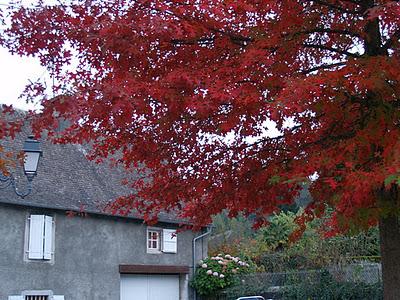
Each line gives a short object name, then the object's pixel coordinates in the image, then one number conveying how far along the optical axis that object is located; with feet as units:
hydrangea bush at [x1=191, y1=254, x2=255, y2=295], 62.59
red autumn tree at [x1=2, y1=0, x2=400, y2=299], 18.08
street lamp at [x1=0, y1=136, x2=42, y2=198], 32.32
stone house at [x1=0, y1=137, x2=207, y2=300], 50.62
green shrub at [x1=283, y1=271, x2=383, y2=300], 49.62
